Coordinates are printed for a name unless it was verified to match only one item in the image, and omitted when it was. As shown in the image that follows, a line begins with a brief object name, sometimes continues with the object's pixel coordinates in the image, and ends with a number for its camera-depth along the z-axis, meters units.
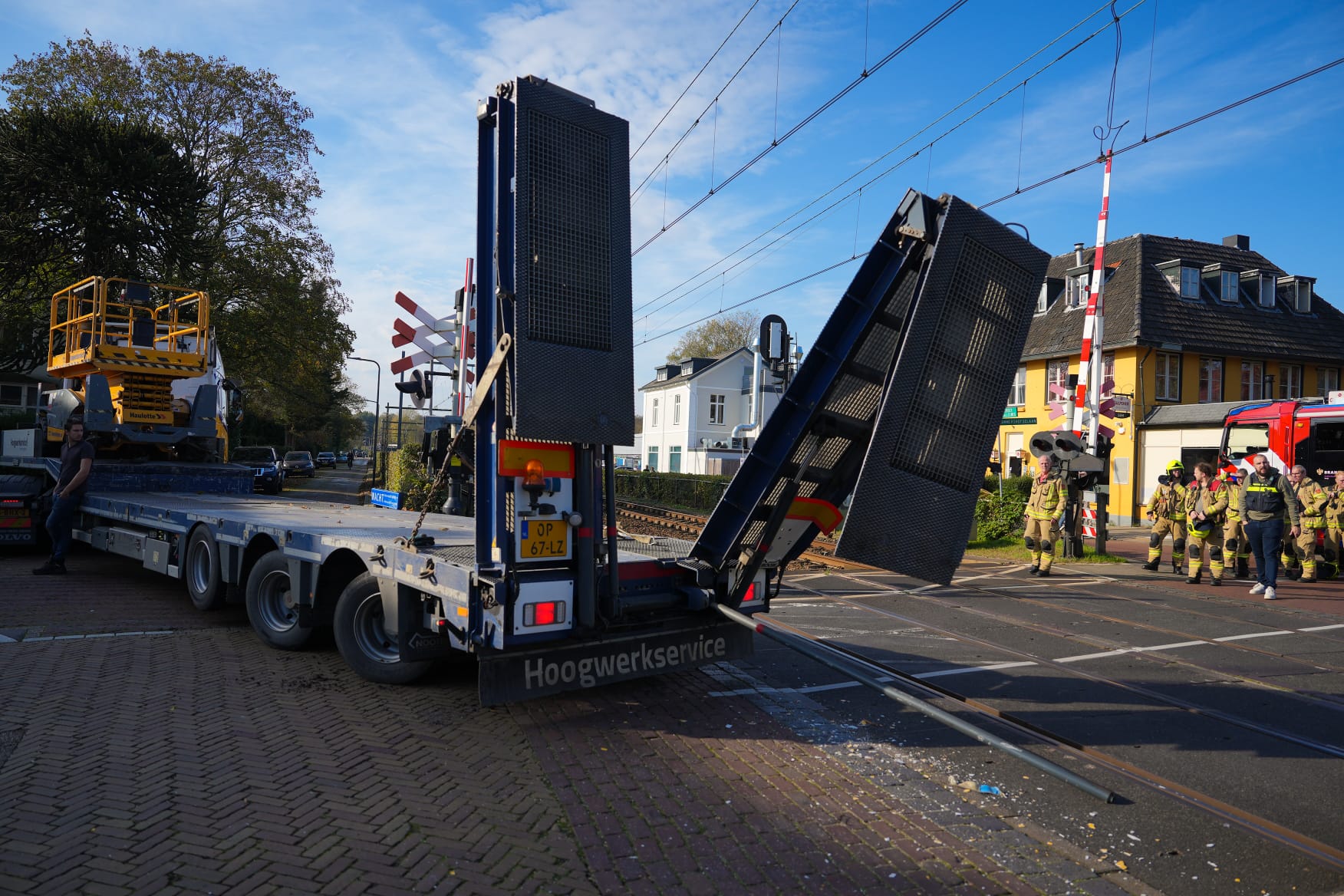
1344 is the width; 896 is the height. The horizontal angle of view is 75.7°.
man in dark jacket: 11.58
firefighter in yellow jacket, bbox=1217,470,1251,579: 12.70
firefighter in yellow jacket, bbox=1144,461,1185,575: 13.91
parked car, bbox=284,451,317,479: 44.72
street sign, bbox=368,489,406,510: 10.16
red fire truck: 17.11
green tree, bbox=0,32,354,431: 28.78
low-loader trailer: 4.89
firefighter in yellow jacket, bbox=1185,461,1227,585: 12.73
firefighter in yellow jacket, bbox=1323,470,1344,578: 13.63
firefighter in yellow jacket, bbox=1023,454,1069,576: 13.37
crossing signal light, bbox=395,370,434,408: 10.36
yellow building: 26.20
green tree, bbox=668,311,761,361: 70.81
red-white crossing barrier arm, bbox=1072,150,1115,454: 15.46
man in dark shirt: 10.69
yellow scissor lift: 12.31
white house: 52.75
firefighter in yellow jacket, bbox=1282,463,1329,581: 13.40
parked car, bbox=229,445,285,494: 28.39
